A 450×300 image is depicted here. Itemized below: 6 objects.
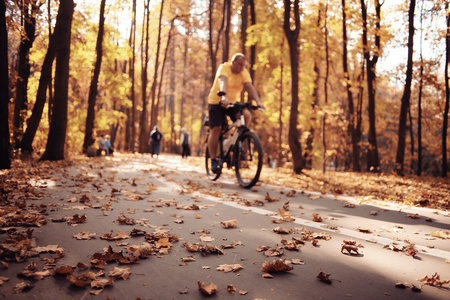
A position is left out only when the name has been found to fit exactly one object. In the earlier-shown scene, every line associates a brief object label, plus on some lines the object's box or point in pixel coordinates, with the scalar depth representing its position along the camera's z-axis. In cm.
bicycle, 660
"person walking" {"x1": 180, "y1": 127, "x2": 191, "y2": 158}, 2541
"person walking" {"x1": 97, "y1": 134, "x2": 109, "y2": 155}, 2134
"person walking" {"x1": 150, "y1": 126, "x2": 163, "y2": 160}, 1920
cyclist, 698
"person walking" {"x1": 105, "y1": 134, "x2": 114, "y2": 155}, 2248
